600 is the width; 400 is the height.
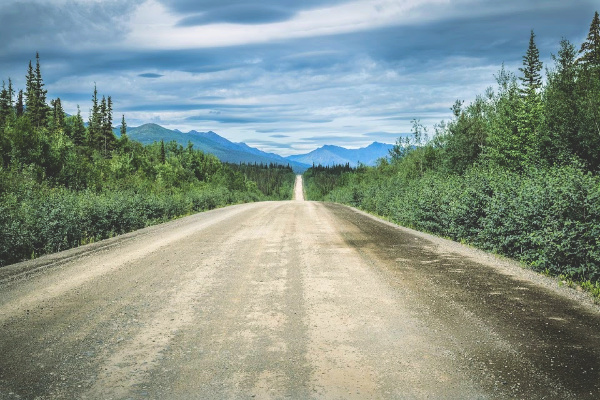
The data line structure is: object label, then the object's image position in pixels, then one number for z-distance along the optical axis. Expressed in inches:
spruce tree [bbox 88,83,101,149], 3329.2
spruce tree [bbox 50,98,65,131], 3174.2
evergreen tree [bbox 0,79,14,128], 2990.7
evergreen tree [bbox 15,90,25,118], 3378.0
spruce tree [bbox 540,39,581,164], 918.4
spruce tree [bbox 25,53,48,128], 2888.8
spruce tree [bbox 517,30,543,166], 982.4
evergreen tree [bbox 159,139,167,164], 3430.6
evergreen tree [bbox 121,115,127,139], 3623.8
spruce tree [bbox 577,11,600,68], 1596.7
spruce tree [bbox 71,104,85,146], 3134.8
